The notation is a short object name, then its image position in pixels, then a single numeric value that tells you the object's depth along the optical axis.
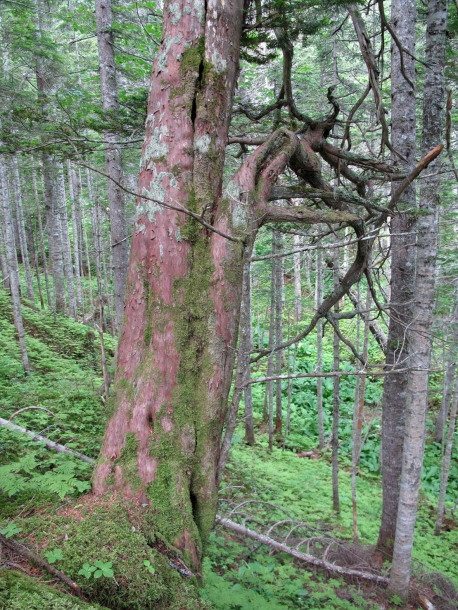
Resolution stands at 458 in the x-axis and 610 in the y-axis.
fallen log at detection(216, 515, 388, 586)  4.39
